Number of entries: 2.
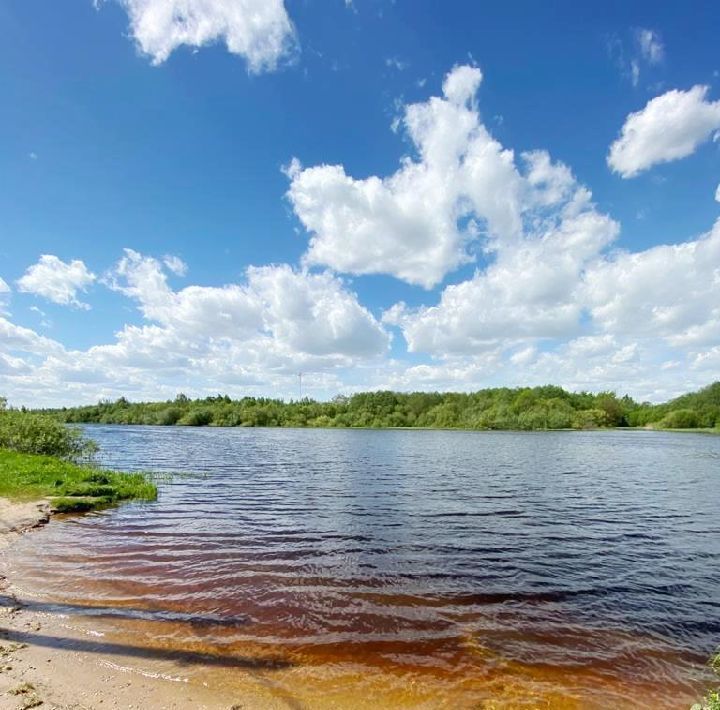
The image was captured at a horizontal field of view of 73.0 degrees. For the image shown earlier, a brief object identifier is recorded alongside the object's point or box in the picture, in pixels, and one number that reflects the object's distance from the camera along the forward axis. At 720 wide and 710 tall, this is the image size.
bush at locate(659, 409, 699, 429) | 179.62
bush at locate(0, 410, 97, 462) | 38.78
